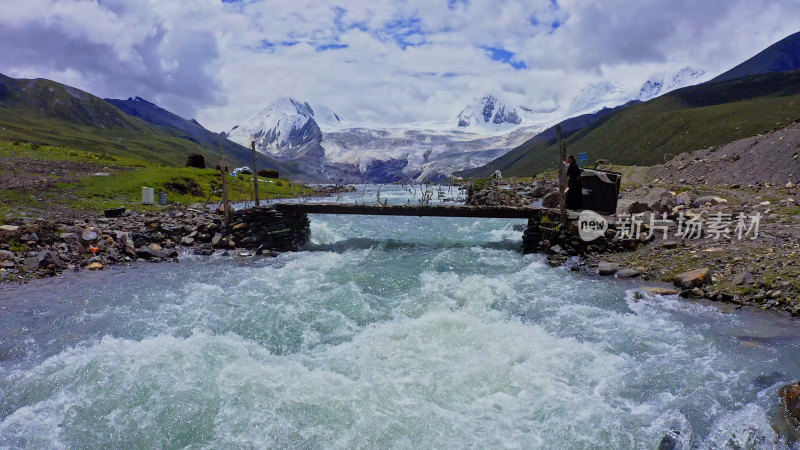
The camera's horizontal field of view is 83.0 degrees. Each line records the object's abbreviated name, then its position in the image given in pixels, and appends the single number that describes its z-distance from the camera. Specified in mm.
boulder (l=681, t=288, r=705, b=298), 14039
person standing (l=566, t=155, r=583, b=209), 23031
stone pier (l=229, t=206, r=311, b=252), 25578
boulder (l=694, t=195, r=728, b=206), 24905
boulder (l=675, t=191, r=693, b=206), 25438
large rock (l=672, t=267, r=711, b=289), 14445
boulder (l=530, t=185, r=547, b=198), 49859
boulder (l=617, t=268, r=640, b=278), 16844
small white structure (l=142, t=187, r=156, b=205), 37906
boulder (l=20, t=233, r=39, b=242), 21109
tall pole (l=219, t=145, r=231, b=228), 25812
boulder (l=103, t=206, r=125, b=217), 29188
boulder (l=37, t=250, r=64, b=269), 19219
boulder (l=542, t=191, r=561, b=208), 33497
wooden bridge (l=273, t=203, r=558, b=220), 24453
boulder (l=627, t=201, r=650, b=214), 22834
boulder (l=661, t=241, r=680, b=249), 18506
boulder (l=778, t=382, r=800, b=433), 7508
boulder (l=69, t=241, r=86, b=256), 21212
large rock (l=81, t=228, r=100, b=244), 22355
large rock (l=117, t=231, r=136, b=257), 22484
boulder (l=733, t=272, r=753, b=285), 13922
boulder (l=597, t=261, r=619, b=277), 17656
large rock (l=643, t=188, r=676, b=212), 23219
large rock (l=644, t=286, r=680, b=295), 14544
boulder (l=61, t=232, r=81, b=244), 21844
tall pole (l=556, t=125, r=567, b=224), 22012
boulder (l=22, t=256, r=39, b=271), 18719
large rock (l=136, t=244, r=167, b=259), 22438
